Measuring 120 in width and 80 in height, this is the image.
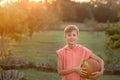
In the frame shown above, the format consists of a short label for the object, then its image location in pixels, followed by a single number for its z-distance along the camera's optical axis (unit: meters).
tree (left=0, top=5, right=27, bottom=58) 10.75
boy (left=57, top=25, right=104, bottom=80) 2.80
